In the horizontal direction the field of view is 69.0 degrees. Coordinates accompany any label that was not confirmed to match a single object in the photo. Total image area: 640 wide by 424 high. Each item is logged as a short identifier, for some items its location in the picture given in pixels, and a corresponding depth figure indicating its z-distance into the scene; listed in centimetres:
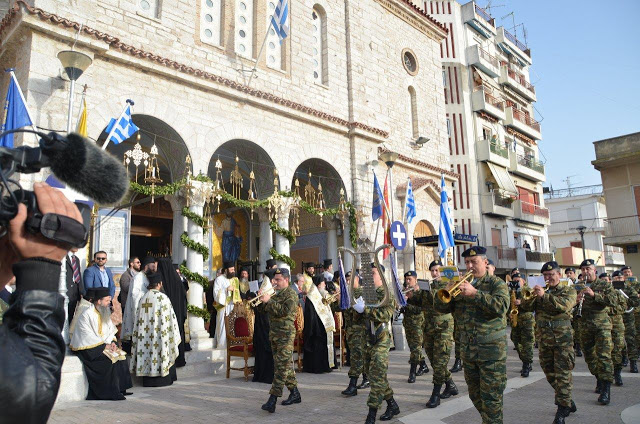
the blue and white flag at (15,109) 856
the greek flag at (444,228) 1647
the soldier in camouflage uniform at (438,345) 719
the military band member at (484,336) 492
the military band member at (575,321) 844
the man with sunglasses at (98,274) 909
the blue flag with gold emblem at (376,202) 1589
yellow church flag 916
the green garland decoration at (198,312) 1105
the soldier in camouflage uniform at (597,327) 737
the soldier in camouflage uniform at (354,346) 781
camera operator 136
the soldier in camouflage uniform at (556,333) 600
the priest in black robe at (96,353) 757
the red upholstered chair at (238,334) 967
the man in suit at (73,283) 829
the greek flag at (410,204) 1692
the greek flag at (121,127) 947
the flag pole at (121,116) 940
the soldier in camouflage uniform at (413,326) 902
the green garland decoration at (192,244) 1139
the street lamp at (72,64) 840
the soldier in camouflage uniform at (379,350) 598
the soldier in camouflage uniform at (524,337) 942
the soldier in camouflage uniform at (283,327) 702
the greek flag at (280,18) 1314
